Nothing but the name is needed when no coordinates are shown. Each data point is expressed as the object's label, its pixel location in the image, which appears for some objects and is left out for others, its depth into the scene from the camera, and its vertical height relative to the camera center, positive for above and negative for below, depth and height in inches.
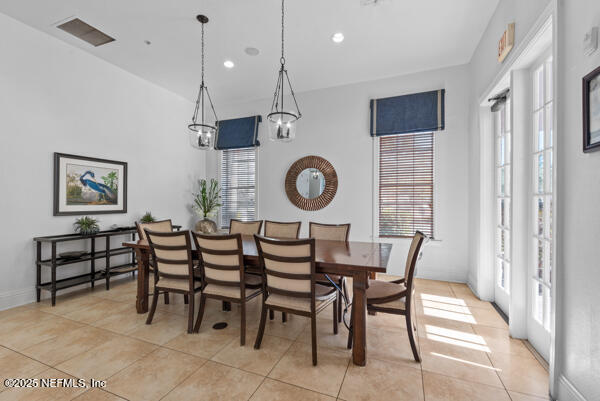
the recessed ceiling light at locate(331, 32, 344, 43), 126.1 +80.5
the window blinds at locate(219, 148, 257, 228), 210.4 +14.0
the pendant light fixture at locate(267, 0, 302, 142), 106.8 +31.6
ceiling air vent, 121.3 +81.8
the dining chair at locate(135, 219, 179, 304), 121.6 -13.1
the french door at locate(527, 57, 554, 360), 80.5 -2.6
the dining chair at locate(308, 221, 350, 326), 122.1 -14.5
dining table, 76.9 -19.5
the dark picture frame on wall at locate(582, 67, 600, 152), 50.7 +18.4
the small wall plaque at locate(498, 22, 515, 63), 89.7 +56.8
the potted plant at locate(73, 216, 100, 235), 137.7 -13.5
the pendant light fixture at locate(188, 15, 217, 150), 122.5 +31.3
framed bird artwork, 135.3 +8.6
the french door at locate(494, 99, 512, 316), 111.5 -0.1
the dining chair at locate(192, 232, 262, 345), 87.3 -24.8
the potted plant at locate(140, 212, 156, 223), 168.4 -11.6
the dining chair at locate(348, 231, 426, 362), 77.9 -29.6
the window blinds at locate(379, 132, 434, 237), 161.0 +11.1
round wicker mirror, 182.1 +13.2
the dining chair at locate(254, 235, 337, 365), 75.8 -24.2
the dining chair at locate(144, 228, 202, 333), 94.5 -24.2
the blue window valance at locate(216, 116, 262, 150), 203.8 +54.7
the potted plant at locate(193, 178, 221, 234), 206.1 +1.6
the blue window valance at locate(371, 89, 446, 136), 155.5 +54.6
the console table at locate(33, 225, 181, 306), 122.2 -30.1
